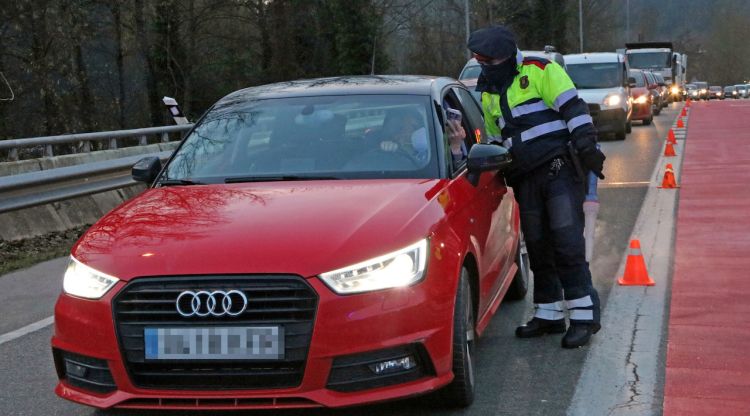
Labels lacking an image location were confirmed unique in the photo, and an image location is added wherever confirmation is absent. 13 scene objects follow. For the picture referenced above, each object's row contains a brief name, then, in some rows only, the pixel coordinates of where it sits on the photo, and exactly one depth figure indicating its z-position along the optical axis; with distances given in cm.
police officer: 569
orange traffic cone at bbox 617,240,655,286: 752
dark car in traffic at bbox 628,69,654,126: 3281
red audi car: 406
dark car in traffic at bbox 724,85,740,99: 9934
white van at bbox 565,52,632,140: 2536
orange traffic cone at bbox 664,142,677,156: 1988
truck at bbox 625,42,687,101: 5216
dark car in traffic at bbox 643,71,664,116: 3986
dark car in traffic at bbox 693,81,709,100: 9150
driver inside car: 546
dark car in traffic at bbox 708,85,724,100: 9469
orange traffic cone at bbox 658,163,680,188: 1422
